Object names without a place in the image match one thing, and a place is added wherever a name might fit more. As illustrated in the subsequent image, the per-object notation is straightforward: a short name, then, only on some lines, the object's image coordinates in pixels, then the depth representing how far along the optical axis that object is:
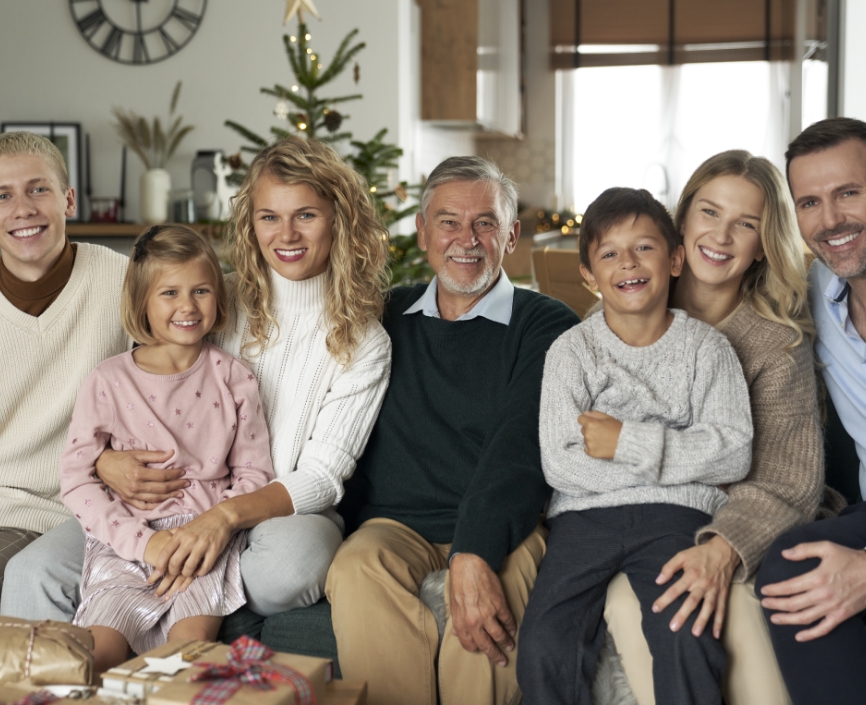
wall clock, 4.81
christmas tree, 3.17
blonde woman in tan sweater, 1.50
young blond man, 1.94
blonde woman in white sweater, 1.81
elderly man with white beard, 1.64
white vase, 4.71
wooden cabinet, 5.42
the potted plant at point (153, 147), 4.71
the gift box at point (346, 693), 1.31
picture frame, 4.84
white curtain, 7.82
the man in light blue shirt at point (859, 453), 1.42
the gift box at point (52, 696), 1.17
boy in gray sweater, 1.53
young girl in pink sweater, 1.65
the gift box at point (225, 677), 1.12
